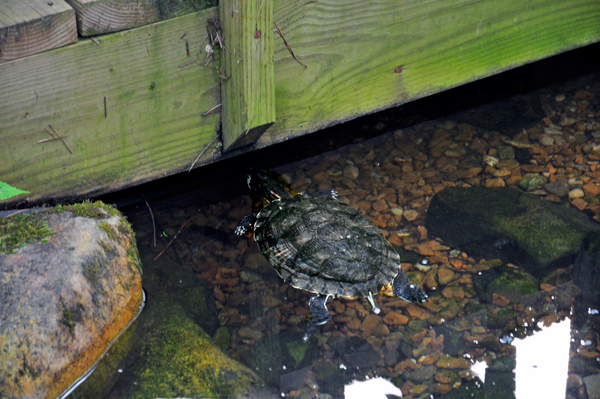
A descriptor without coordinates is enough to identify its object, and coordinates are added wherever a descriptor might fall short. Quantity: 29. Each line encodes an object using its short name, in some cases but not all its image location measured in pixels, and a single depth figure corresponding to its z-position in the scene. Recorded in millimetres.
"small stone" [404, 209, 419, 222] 3244
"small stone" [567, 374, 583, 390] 2277
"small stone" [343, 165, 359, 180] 3531
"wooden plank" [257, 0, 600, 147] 2723
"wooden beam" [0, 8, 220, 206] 2221
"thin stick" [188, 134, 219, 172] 2748
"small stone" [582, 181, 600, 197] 3316
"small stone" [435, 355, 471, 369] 2398
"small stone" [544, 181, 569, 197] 3333
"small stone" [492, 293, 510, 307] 2674
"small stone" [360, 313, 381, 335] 2621
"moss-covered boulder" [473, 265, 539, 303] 2721
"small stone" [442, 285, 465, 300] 2756
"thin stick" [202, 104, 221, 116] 2651
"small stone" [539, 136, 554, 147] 3718
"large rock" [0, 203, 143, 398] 2014
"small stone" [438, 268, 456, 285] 2835
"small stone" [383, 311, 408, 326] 2651
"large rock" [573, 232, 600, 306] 2670
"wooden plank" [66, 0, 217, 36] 2121
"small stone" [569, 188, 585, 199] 3310
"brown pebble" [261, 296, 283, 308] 2726
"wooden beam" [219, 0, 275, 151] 2279
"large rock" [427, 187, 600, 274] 2924
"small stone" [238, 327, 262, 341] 2529
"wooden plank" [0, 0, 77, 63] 2008
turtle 2686
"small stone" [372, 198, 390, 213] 3318
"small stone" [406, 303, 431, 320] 2654
